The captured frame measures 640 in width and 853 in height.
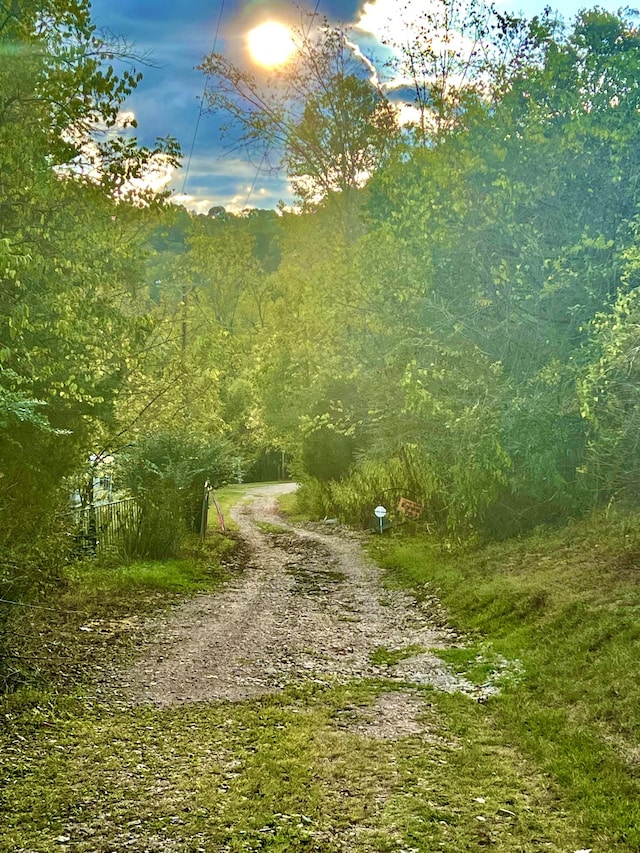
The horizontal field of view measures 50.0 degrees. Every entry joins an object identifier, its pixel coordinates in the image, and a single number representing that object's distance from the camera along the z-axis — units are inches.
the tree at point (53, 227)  324.5
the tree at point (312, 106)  928.3
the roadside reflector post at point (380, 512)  725.4
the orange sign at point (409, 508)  755.4
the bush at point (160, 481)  605.0
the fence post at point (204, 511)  734.5
